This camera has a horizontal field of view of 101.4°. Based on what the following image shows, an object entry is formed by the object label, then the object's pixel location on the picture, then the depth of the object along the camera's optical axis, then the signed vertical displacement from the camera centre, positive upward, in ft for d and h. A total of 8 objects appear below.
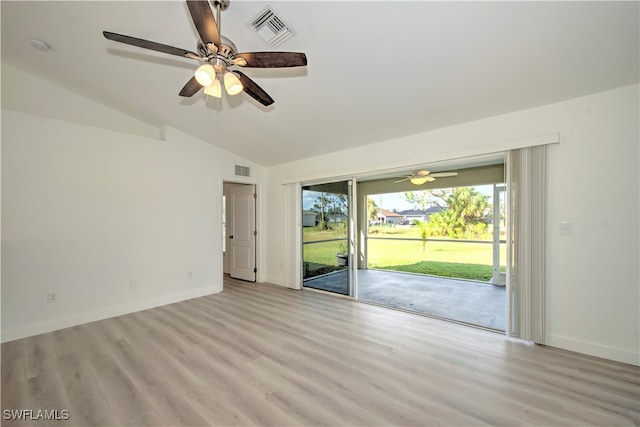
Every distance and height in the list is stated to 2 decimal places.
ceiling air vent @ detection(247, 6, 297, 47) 6.82 +5.07
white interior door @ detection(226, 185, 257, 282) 18.60 -1.37
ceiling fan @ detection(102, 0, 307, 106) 5.42 +3.63
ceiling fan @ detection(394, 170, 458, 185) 16.21 +2.33
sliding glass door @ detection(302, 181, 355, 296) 15.23 -1.55
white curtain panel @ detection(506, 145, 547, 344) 8.97 -1.06
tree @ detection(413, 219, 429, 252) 29.32 -1.81
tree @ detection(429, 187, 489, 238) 27.73 -0.28
